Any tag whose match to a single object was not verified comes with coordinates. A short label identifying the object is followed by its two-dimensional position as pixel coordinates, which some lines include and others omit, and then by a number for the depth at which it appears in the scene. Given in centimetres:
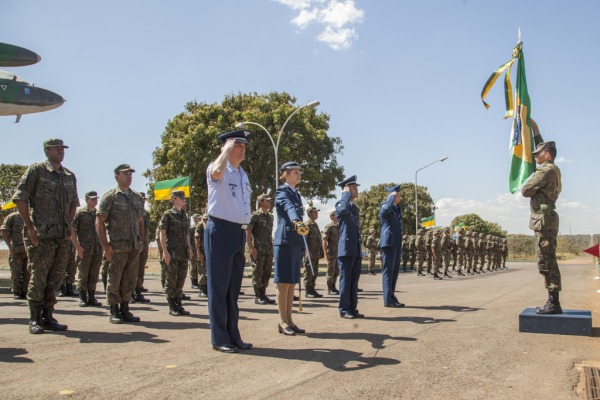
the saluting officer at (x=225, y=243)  530
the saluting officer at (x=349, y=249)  786
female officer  632
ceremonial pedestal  595
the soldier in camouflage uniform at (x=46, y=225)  647
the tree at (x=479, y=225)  8368
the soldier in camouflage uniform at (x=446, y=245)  2234
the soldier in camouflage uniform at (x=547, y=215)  626
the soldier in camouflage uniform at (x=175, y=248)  845
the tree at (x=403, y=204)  6600
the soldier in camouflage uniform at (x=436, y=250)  2115
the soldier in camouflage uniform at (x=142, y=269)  982
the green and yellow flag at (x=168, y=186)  1748
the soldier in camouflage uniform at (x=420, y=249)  2461
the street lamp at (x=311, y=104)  2277
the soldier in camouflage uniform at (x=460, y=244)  2598
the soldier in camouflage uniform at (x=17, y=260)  1191
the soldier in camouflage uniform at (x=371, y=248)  2712
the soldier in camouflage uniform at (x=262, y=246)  1080
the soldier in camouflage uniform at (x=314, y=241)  1271
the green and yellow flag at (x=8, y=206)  1471
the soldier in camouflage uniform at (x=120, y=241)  741
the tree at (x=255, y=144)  3033
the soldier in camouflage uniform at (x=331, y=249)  1337
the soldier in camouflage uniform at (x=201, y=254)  1229
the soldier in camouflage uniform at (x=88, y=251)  1028
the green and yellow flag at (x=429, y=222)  3077
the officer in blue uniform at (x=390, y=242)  924
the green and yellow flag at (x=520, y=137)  765
